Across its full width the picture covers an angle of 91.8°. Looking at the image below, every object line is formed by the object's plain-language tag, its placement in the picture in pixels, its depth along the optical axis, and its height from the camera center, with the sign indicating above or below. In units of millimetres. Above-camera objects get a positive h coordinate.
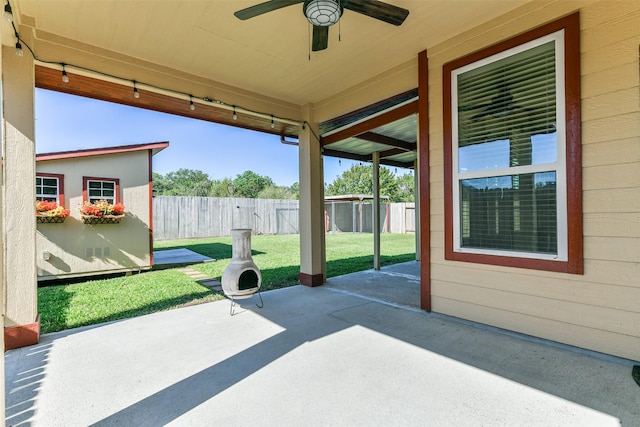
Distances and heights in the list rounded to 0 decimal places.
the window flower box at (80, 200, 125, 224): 5434 +33
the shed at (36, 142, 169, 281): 5312 +25
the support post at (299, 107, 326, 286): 4832 +47
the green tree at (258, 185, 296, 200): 29905 +1797
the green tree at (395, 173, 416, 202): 25861 +1852
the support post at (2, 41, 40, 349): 2673 +107
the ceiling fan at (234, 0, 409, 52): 2176 +1453
